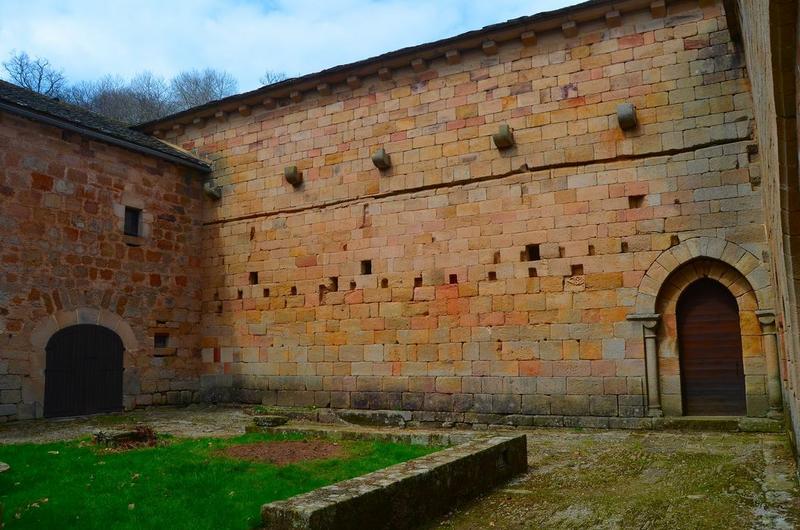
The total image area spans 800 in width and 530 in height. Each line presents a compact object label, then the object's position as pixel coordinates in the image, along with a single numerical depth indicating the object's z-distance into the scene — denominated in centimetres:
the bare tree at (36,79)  2988
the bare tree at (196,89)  3622
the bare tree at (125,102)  3256
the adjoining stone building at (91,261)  1037
